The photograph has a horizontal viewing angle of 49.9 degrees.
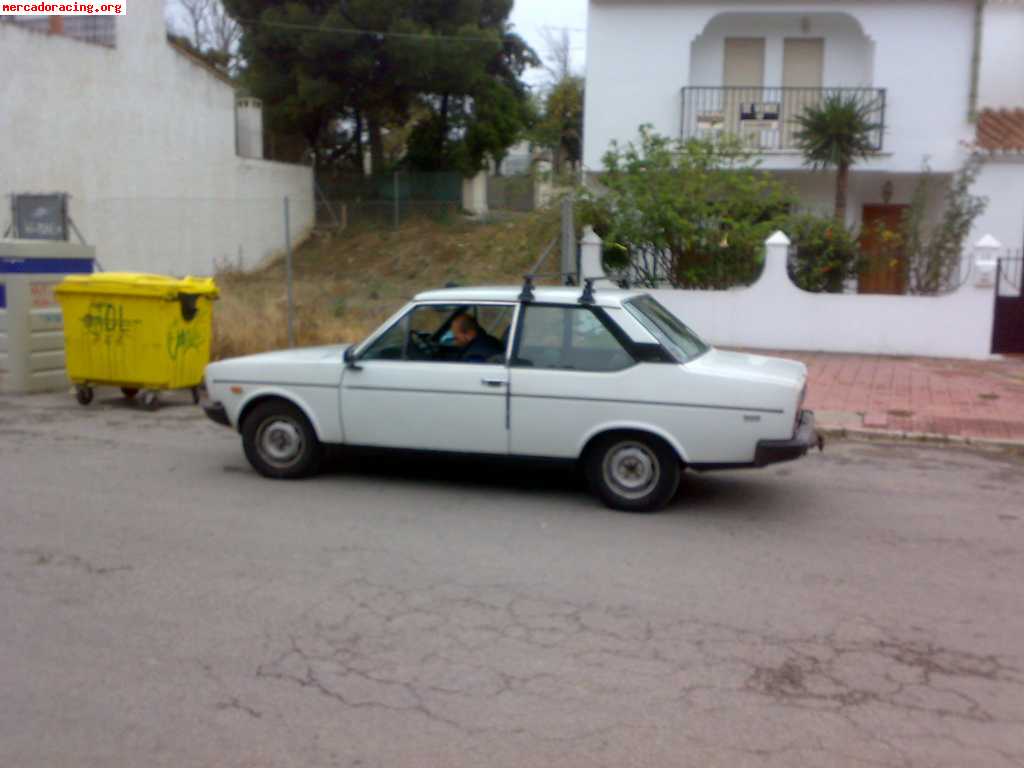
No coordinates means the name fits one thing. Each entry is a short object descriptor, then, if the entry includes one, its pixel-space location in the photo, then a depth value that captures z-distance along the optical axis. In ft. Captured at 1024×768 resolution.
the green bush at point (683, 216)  53.26
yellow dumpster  36.88
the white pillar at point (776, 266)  52.47
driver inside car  25.52
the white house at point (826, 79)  68.85
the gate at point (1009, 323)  51.16
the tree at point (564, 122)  98.02
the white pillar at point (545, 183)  56.75
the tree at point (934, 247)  52.65
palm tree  63.82
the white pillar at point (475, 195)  108.78
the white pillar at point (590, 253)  54.19
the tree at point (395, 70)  98.68
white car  23.65
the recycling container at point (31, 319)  40.65
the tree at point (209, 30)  161.99
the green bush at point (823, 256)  54.44
